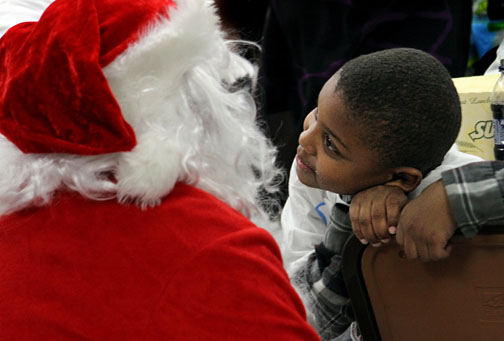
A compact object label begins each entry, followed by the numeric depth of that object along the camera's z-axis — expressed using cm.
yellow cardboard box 258
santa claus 205
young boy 217
